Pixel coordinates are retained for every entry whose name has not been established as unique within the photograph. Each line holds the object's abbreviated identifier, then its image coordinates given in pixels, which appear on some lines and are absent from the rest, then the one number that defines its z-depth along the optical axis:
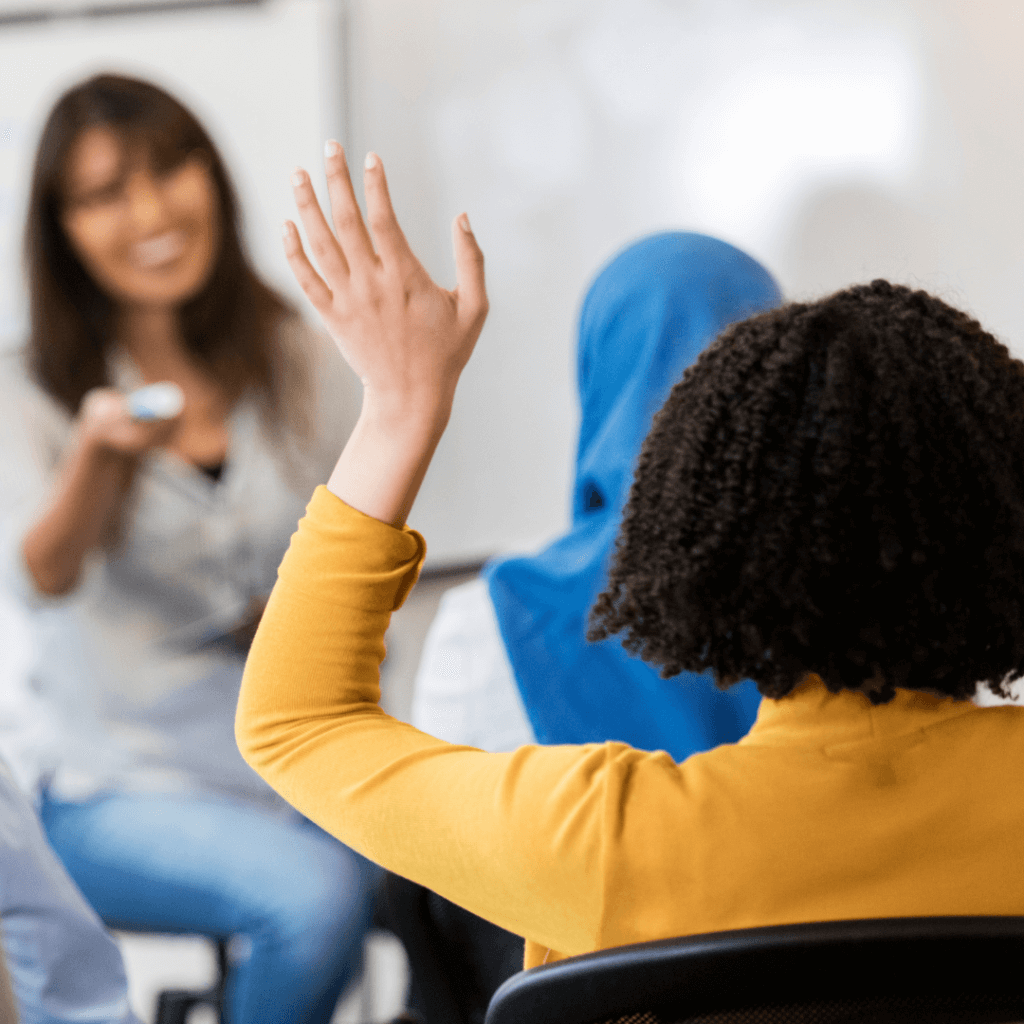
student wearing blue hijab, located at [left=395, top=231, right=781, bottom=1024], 3.29
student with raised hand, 2.63
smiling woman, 4.00
